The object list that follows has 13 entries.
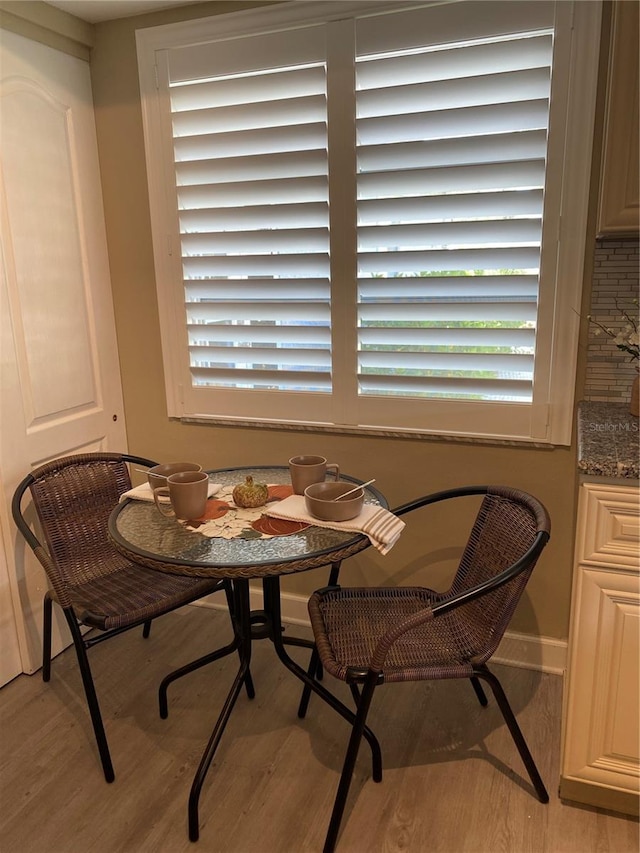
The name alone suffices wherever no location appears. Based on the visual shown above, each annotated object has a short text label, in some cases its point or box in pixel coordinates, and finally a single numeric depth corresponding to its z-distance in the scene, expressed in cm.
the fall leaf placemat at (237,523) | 156
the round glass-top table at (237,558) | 141
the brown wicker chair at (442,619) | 147
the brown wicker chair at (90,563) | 179
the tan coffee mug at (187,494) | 159
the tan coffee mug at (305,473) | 174
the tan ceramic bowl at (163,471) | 174
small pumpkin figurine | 171
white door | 207
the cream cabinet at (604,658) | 145
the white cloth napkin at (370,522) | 152
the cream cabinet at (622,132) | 155
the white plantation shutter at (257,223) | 212
